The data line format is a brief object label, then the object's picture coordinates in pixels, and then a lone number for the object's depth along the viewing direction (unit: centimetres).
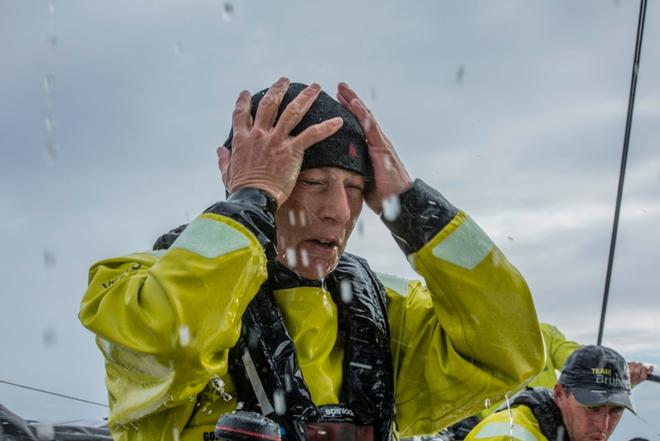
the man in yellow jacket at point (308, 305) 237
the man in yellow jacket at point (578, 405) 529
